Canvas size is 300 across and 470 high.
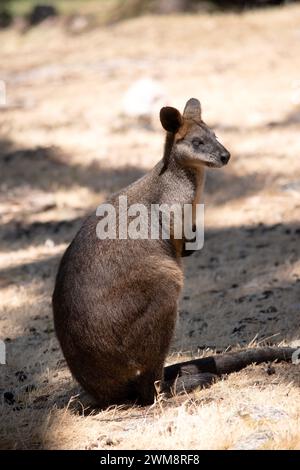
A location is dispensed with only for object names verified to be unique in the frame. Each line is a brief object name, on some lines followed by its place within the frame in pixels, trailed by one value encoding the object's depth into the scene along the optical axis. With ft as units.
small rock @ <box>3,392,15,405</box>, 33.17
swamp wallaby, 29.91
